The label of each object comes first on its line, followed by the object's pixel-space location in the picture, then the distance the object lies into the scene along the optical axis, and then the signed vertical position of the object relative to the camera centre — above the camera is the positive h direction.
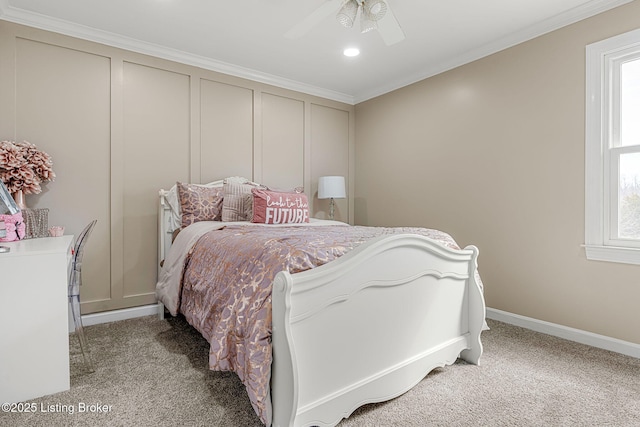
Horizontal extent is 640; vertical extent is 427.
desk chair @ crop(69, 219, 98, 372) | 2.00 -0.47
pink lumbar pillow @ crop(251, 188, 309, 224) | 2.91 +0.02
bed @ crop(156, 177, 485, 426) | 1.37 -0.51
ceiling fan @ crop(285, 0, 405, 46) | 2.04 +1.22
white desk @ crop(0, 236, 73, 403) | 1.68 -0.58
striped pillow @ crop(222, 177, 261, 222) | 3.08 +0.08
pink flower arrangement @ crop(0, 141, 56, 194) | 2.32 +0.31
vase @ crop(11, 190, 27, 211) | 2.37 +0.09
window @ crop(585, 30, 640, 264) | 2.34 +0.42
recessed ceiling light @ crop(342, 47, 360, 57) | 3.16 +1.51
